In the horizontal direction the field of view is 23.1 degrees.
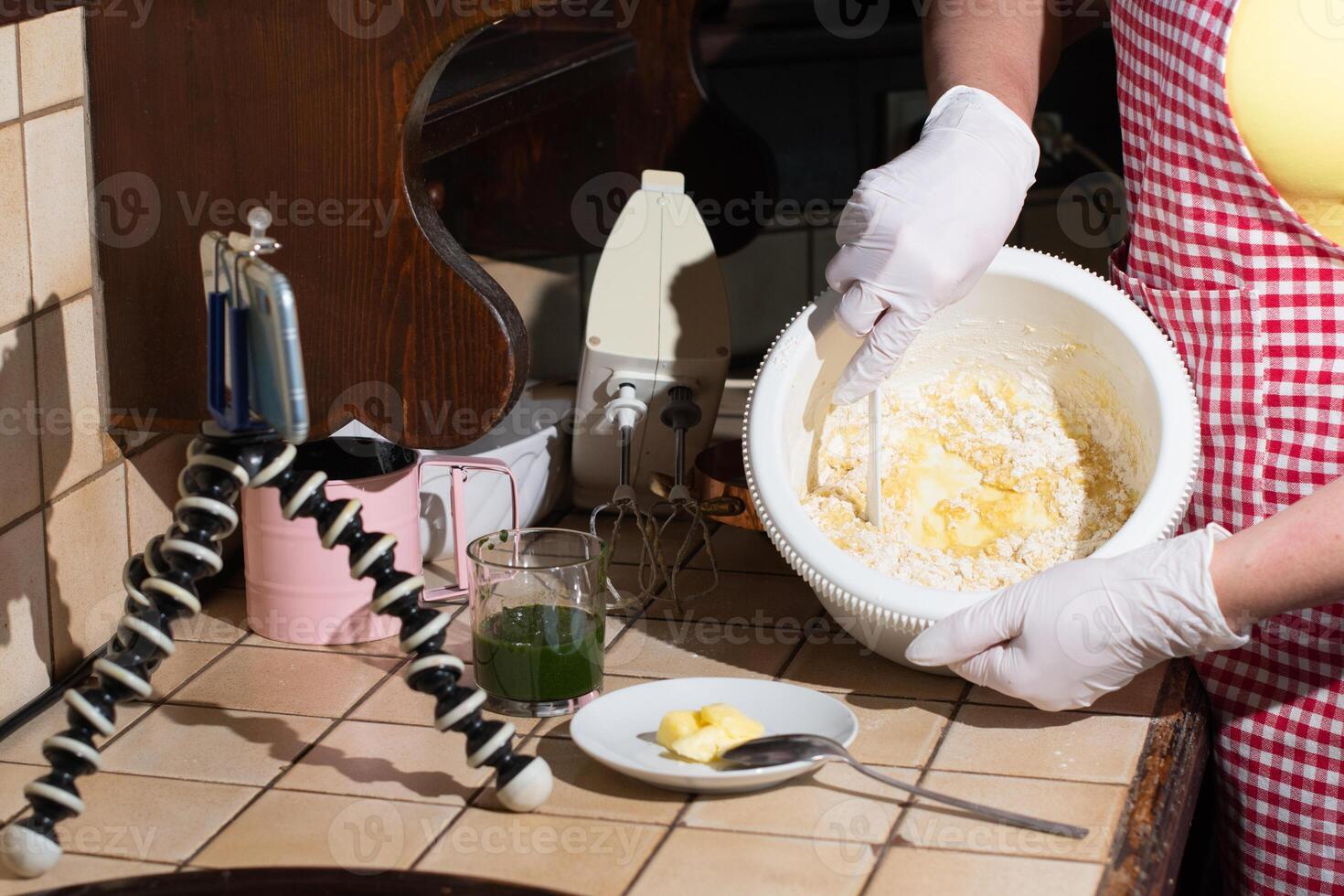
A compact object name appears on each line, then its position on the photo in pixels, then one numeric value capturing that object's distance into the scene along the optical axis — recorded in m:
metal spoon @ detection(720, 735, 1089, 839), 1.80
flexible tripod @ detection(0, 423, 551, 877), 1.72
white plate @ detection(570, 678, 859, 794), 1.79
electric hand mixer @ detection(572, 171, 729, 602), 2.17
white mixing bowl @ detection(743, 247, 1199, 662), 1.87
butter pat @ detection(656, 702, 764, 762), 1.81
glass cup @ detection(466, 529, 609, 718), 1.89
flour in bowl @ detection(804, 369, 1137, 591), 1.93
